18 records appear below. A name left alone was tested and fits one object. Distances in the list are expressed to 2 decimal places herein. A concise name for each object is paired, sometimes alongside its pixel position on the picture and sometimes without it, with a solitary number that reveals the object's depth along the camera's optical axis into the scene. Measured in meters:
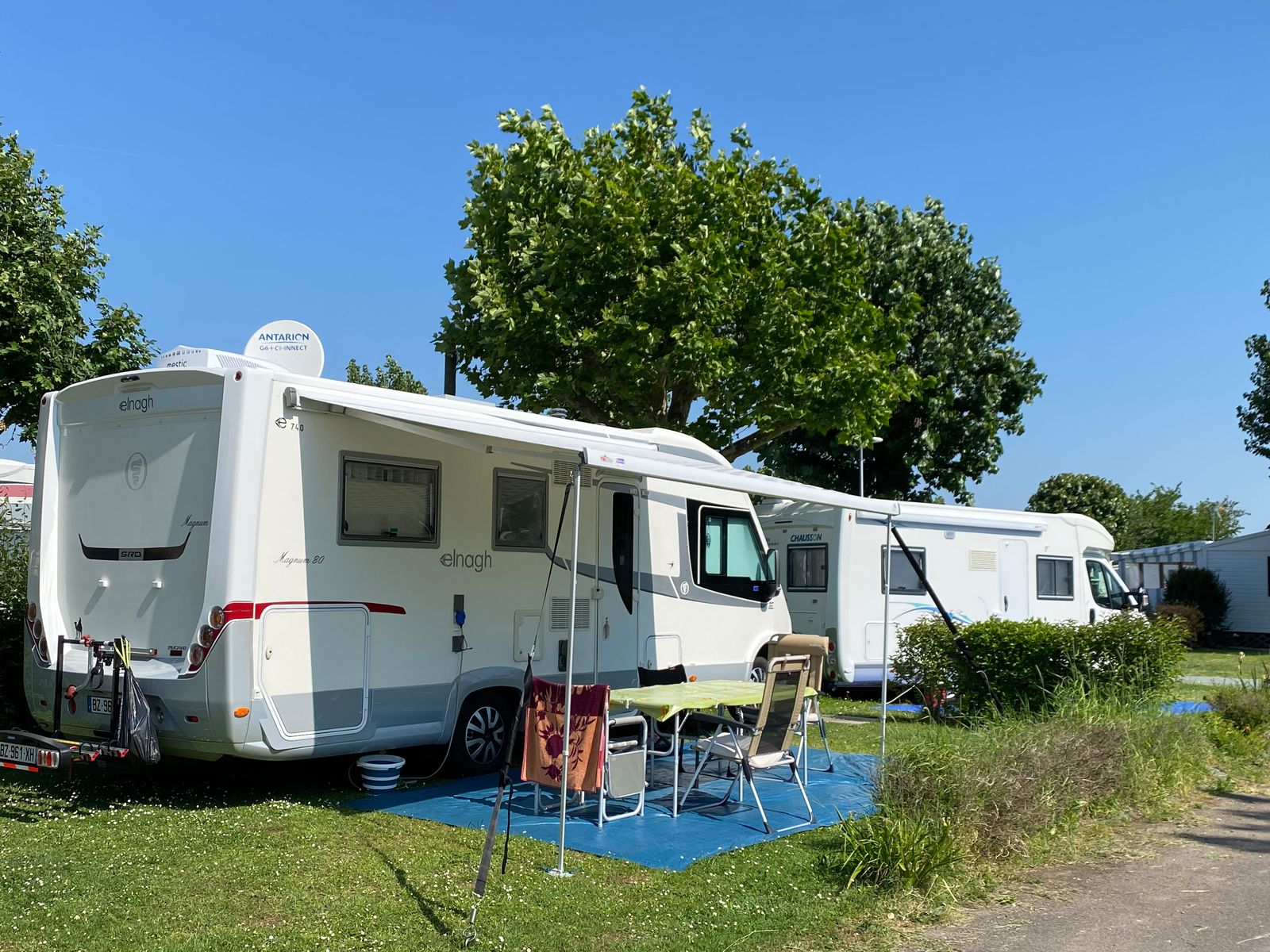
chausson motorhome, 14.05
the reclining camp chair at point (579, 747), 6.68
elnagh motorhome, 6.85
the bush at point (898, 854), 5.66
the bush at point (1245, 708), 10.13
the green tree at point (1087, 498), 32.34
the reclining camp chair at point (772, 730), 7.15
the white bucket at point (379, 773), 7.87
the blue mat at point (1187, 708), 9.86
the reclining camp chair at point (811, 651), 8.75
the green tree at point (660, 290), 13.97
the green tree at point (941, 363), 22.00
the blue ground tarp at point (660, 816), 6.49
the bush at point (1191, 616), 25.89
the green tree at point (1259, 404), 27.08
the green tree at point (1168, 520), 49.38
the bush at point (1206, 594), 27.75
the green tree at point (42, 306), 12.19
